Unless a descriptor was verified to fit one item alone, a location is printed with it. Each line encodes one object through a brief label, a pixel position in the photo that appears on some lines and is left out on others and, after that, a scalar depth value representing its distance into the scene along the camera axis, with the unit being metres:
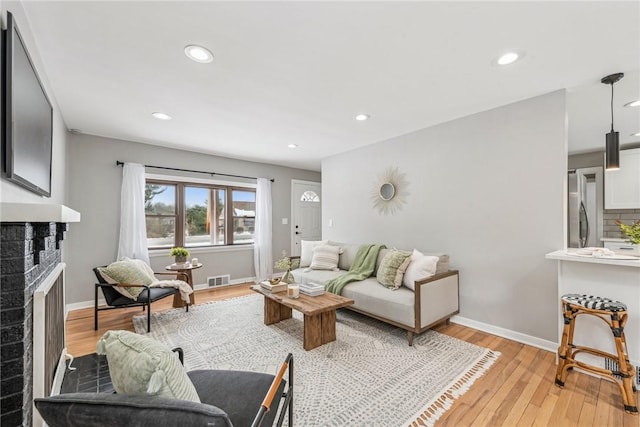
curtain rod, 3.95
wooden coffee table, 2.53
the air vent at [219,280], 4.78
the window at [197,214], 4.39
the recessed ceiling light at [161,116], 3.05
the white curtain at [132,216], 3.91
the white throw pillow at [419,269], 2.87
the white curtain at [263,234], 5.34
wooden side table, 3.68
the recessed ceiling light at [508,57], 1.94
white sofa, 2.64
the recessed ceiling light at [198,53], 1.86
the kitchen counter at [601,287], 2.03
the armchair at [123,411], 0.77
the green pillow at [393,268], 3.08
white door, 6.02
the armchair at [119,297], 2.92
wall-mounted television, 1.17
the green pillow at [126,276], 2.94
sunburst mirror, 3.86
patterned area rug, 1.76
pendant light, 2.27
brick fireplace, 0.99
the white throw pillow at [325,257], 4.12
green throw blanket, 3.35
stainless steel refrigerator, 3.70
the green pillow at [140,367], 0.86
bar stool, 1.78
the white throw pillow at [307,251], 4.45
